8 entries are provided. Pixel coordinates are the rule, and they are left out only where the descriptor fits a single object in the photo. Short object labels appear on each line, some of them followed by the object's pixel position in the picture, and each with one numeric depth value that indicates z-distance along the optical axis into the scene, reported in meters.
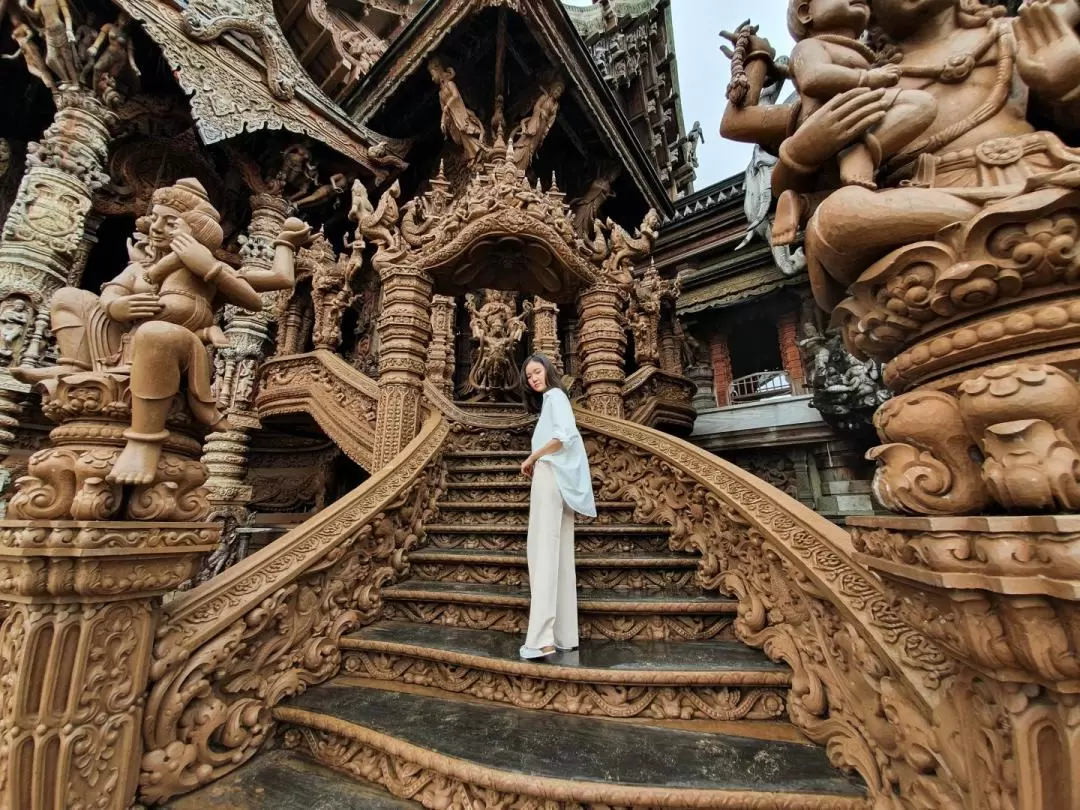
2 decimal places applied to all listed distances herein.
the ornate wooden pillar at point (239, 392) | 6.57
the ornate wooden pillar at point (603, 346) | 4.73
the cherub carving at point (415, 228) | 4.29
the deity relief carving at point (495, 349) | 7.83
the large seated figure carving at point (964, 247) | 0.95
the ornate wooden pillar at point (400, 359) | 4.08
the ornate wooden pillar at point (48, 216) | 5.38
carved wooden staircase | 1.51
